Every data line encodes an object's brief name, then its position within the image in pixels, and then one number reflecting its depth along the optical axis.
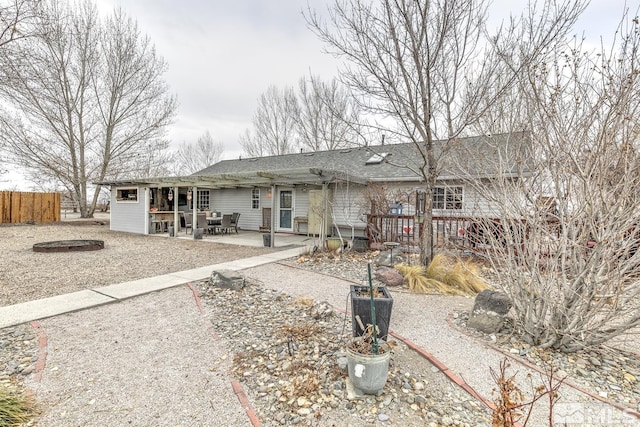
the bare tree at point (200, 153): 33.75
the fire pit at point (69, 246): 8.21
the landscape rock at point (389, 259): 6.68
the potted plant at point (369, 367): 2.30
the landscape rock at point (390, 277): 5.38
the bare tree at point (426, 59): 4.96
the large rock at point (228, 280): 5.09
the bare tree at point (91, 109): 16.47
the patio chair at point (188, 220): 12.96
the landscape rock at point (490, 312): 3.47
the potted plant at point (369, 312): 3.18
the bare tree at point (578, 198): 2.53
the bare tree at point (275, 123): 24.80
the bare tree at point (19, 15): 6.07
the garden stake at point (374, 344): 2.35
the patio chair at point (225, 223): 12.70
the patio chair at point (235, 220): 12.99
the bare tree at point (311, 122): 22.12
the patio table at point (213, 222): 12.87
